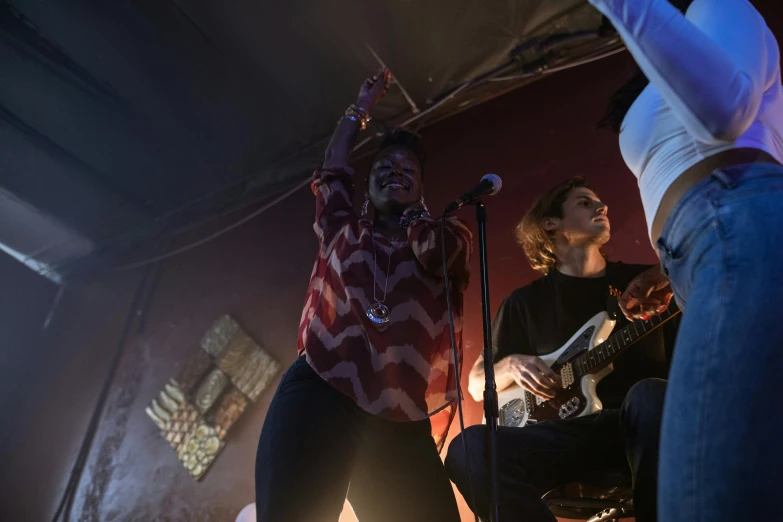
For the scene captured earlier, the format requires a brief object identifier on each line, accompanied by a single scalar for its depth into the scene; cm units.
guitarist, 135
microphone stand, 107
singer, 131
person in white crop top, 61
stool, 147
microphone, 142
